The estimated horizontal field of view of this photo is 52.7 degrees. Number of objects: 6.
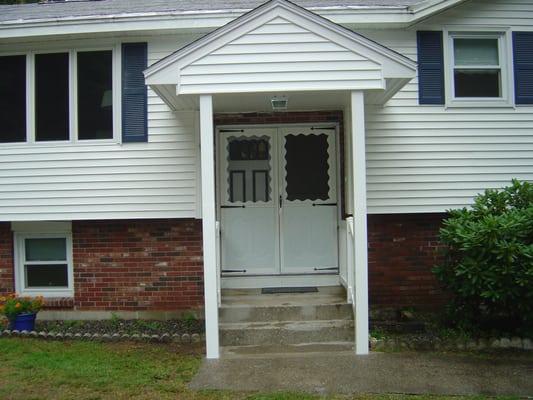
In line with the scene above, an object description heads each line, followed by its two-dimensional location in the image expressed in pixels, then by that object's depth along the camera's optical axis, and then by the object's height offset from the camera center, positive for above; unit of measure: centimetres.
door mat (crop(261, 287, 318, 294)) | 745 -115
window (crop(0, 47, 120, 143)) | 759 +163
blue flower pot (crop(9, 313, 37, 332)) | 707 -145
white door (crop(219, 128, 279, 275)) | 774 +10
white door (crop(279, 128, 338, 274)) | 775 +10
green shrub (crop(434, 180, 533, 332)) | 585 -64
